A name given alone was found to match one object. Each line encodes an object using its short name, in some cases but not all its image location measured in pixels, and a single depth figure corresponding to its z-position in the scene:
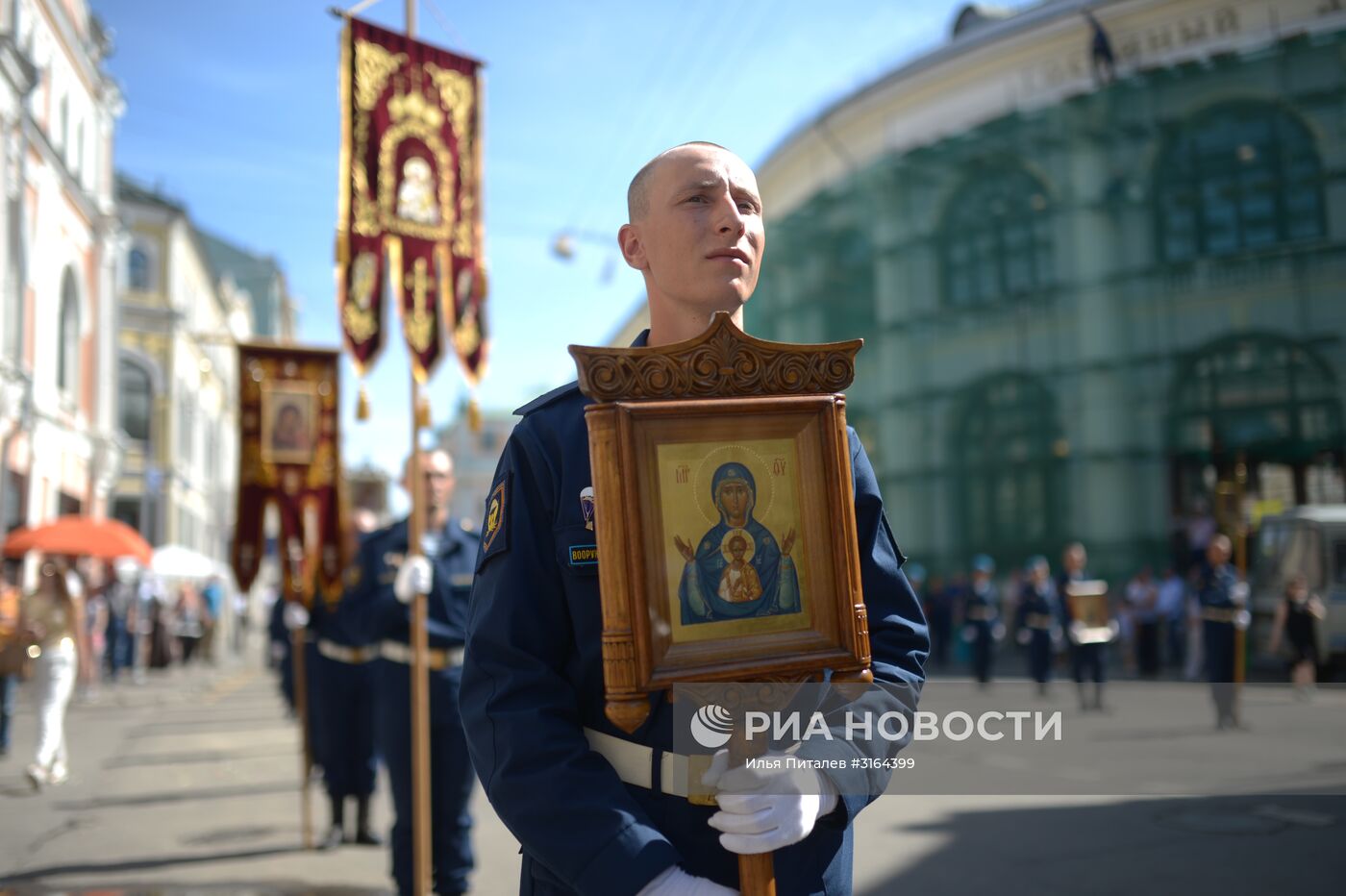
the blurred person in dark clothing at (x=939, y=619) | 23.92
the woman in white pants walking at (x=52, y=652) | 10.38
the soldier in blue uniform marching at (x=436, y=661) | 5.81
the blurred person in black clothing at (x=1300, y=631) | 14.88
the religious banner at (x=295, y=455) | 8.34
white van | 17.36
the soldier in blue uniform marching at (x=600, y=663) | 1.82
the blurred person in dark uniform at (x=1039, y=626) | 15.54
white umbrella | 26.14
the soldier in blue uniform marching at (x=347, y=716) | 7.83
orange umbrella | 14.84
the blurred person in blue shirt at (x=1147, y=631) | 19.89
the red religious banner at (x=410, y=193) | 6.25
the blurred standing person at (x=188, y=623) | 31.59
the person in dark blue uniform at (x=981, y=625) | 17.94
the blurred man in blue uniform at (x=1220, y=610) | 12.55
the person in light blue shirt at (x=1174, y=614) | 20.42
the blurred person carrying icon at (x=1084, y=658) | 14.20
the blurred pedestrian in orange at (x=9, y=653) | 10.80
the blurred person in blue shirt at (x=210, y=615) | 33.12
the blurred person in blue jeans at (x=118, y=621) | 24.19
